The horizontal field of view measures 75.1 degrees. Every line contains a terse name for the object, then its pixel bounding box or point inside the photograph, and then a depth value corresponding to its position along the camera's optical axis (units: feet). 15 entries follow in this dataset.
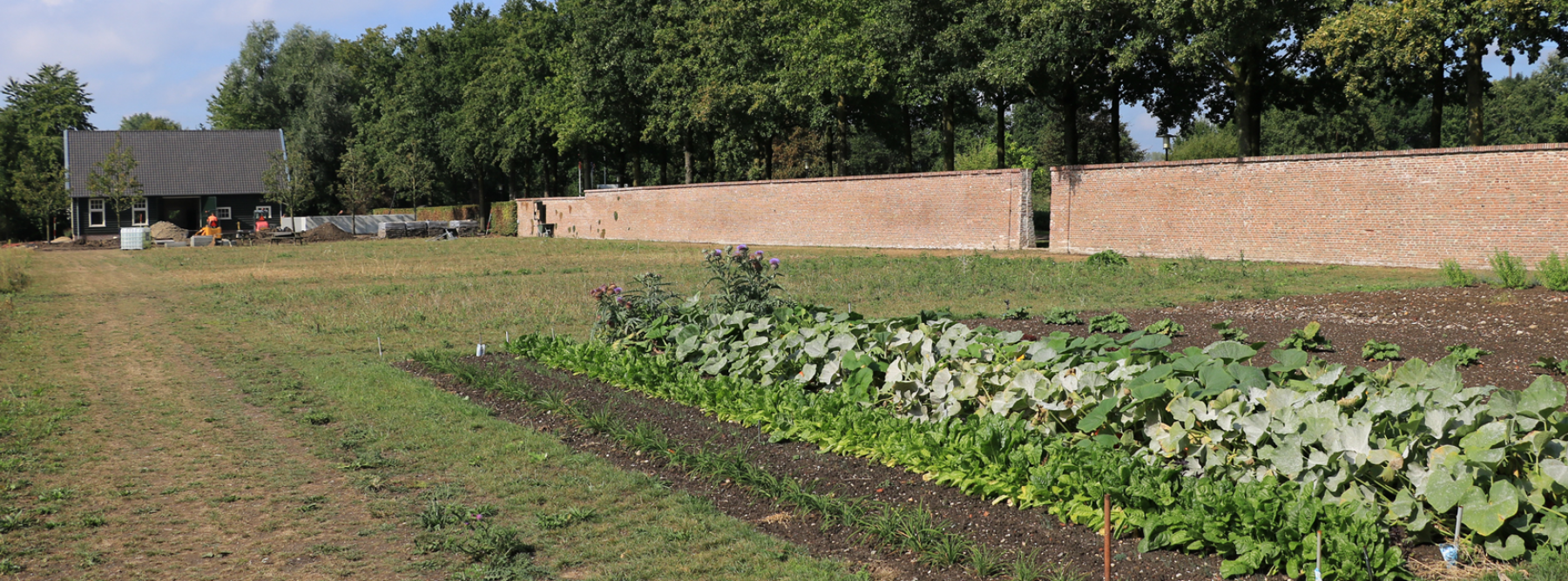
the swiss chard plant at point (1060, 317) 34.01
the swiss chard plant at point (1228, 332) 26.61
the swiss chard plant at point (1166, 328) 29.55
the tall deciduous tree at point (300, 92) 225.76
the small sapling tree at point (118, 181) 173.58
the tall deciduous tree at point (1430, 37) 70.54
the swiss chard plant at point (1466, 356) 23.77
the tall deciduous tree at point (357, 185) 194.90
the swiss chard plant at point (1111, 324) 31.07
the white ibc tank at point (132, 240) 139.54
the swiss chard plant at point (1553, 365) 21.94
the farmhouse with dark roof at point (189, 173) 197.06
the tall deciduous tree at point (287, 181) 192.03
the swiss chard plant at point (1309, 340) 25.69
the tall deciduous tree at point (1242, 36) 77.20
